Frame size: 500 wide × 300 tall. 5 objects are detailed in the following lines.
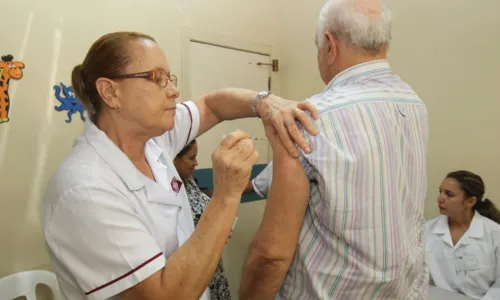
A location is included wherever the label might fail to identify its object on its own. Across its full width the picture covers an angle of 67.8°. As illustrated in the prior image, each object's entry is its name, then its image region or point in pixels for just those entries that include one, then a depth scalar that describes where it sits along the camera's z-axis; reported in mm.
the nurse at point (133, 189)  793
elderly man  922
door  2969
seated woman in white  2170
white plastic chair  1869
